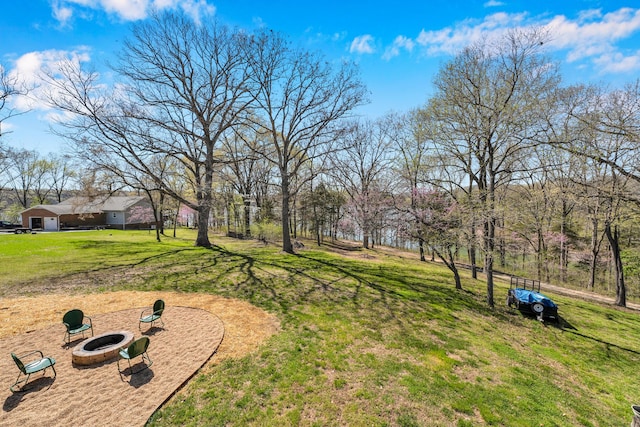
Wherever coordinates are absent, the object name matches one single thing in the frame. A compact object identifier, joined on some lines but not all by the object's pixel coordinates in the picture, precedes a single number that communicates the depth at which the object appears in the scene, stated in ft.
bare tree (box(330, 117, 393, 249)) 90.27
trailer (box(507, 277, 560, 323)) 33.30
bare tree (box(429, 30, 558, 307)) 34.90
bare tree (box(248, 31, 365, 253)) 58.85
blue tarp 33.37
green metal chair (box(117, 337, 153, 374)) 18.20
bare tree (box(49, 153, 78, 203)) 141.59
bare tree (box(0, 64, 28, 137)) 51.31
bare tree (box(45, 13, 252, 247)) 54.54
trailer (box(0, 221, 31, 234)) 95.19
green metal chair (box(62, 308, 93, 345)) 22.58
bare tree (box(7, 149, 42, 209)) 128.76
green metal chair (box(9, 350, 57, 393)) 16.32
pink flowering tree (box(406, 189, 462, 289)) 39.93
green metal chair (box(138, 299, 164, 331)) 24.82
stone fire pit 19.54
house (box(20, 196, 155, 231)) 112.75
